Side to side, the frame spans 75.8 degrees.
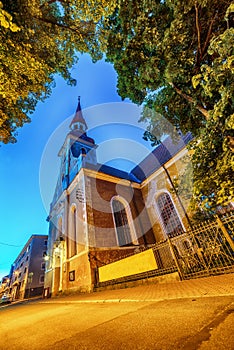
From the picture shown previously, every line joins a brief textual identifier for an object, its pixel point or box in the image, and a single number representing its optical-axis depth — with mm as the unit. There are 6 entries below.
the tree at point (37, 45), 4883
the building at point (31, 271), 25770
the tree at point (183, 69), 4602
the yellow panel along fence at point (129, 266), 6953
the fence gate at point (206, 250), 4859
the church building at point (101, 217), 10375
